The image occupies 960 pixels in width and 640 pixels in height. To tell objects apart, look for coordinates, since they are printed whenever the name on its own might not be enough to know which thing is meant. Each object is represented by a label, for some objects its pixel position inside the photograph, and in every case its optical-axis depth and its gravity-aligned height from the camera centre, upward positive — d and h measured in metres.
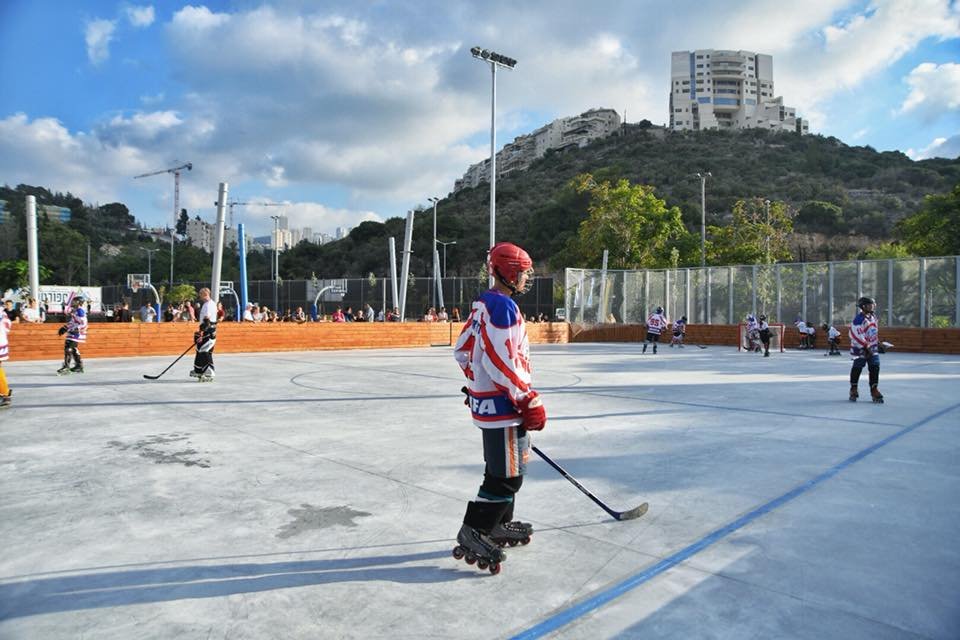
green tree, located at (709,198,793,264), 41.31 +5.15
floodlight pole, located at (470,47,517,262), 25.72 +9.22
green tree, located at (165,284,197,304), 59.62 +1.92
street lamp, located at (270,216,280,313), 47.09 +5.18
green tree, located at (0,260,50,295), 46.89 +3.07
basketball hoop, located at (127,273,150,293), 42.70 +2.53
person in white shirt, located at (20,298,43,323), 18.98 +0.06
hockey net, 25.58 -1.02
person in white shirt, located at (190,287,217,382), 12.04 -0.51
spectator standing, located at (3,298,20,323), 19.76 -0.06
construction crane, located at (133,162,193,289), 105.84 +24.61
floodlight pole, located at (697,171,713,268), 40.88 +4.16
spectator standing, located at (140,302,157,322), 21.84 +0.03
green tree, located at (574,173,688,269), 42.91 +5.81
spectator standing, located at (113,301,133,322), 21.60 +0.00
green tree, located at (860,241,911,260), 41.75 +4.23
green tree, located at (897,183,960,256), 37.22 +5.19
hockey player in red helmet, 3.38 -0.51
